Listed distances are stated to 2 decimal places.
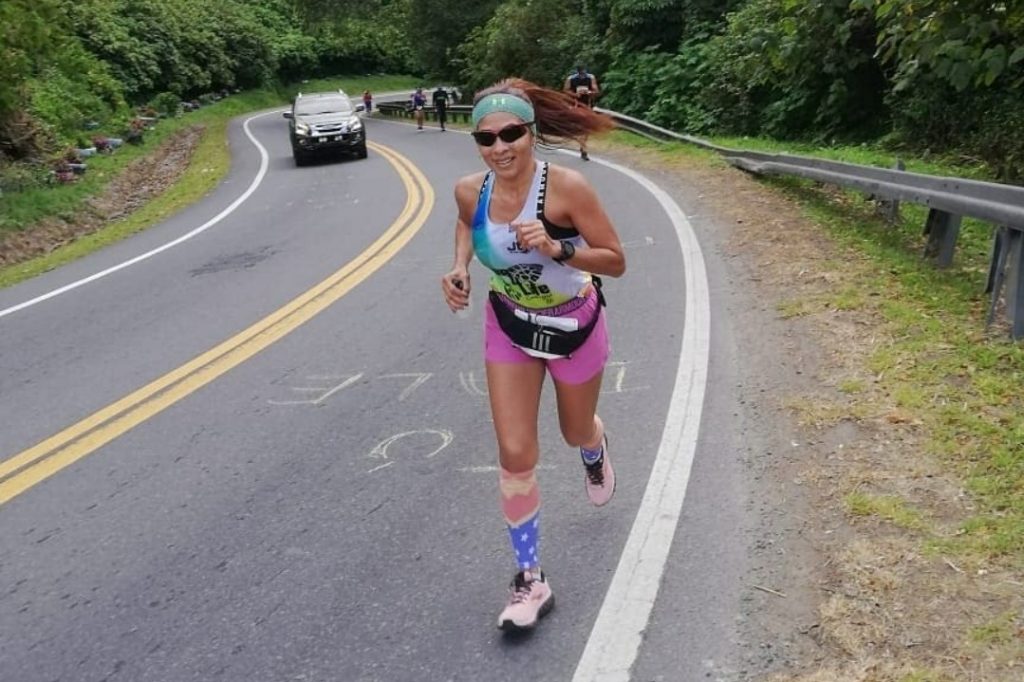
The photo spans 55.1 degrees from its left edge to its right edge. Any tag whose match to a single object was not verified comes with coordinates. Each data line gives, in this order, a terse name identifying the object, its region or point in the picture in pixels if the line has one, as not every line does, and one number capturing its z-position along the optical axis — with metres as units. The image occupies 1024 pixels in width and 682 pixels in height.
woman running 3.63
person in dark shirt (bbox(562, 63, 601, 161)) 19.98
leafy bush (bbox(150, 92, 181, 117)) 40.03
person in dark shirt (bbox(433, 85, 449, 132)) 34.46
